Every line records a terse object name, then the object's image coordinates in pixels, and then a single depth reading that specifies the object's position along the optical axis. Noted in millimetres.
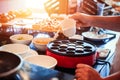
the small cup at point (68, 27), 1425
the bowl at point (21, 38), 1460
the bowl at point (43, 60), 1113
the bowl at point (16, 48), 1284
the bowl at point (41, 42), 1388
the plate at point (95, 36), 1677
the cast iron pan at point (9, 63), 735
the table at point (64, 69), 1184
